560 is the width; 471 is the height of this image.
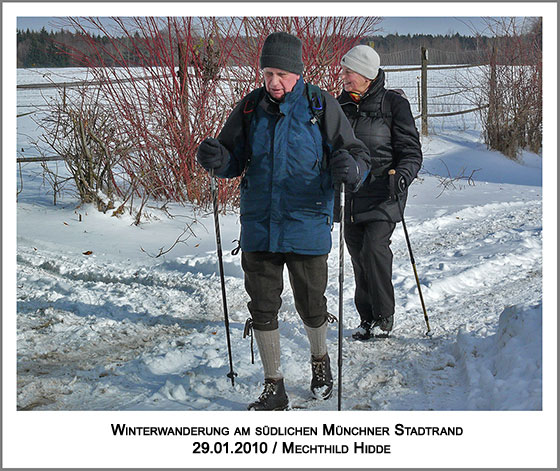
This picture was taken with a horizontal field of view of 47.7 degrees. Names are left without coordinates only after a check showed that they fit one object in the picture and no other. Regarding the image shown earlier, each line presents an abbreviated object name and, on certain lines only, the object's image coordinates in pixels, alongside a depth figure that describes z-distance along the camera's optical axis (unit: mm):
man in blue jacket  3230
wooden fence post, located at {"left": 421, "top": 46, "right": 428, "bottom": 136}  14944
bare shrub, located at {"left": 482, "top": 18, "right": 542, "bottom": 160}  13344
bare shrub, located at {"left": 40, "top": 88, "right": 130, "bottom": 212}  7637
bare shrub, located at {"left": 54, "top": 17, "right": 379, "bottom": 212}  7574
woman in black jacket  4336
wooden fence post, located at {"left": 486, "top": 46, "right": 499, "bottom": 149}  13445
